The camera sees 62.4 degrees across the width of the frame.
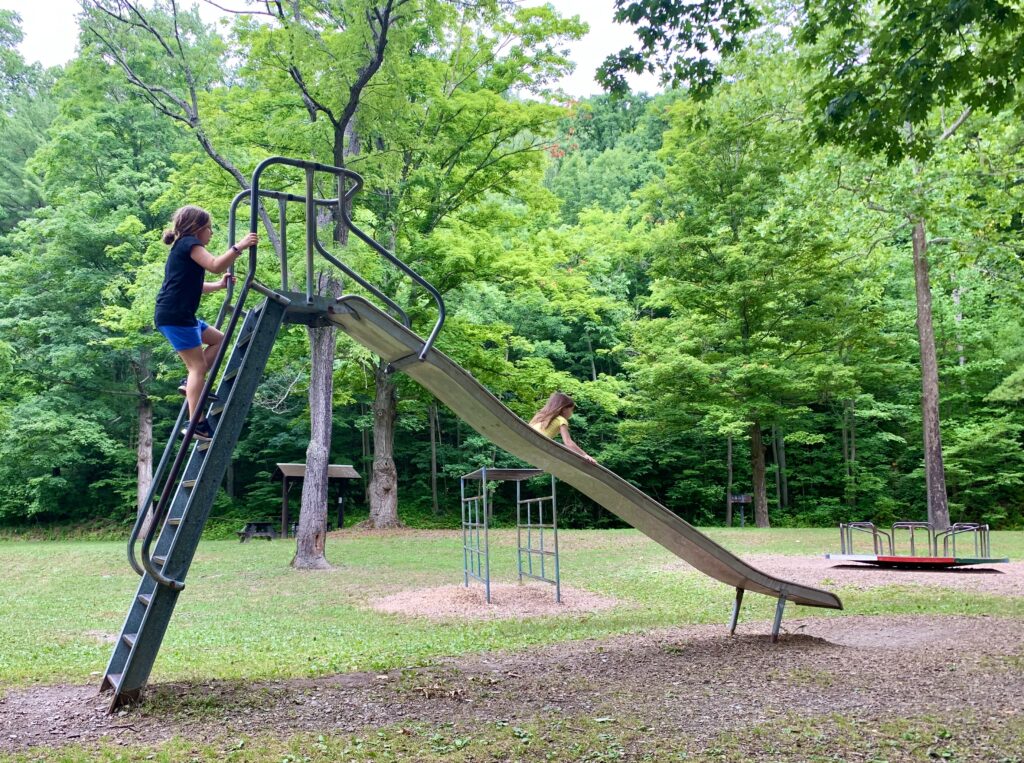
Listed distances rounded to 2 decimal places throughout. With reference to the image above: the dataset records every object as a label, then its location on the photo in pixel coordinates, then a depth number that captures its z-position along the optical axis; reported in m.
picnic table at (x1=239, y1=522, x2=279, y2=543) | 24.61
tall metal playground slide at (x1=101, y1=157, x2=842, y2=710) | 4.83
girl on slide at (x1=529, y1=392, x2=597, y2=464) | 7.05
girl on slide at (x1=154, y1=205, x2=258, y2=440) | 4.93
